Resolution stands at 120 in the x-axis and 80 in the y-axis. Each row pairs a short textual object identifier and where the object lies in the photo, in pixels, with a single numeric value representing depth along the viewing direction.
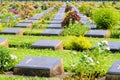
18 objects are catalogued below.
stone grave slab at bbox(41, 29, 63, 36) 10.98
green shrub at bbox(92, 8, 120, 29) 12.92
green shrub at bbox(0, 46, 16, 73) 6.39
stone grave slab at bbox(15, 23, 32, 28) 13.53
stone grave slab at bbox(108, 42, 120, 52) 8.02
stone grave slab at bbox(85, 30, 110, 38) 10.50
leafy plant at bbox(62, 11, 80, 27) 12.60
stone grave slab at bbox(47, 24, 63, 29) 12.92
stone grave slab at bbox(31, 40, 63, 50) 8.28
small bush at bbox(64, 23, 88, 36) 10.70
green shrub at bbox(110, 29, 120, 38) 10.93
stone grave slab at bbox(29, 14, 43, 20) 16.98
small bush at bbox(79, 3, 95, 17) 20.02
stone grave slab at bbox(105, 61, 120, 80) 5.48
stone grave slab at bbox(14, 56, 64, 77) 5.98
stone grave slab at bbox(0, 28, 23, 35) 11.36
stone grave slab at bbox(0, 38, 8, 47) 8.54
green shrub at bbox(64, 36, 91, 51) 8.55
